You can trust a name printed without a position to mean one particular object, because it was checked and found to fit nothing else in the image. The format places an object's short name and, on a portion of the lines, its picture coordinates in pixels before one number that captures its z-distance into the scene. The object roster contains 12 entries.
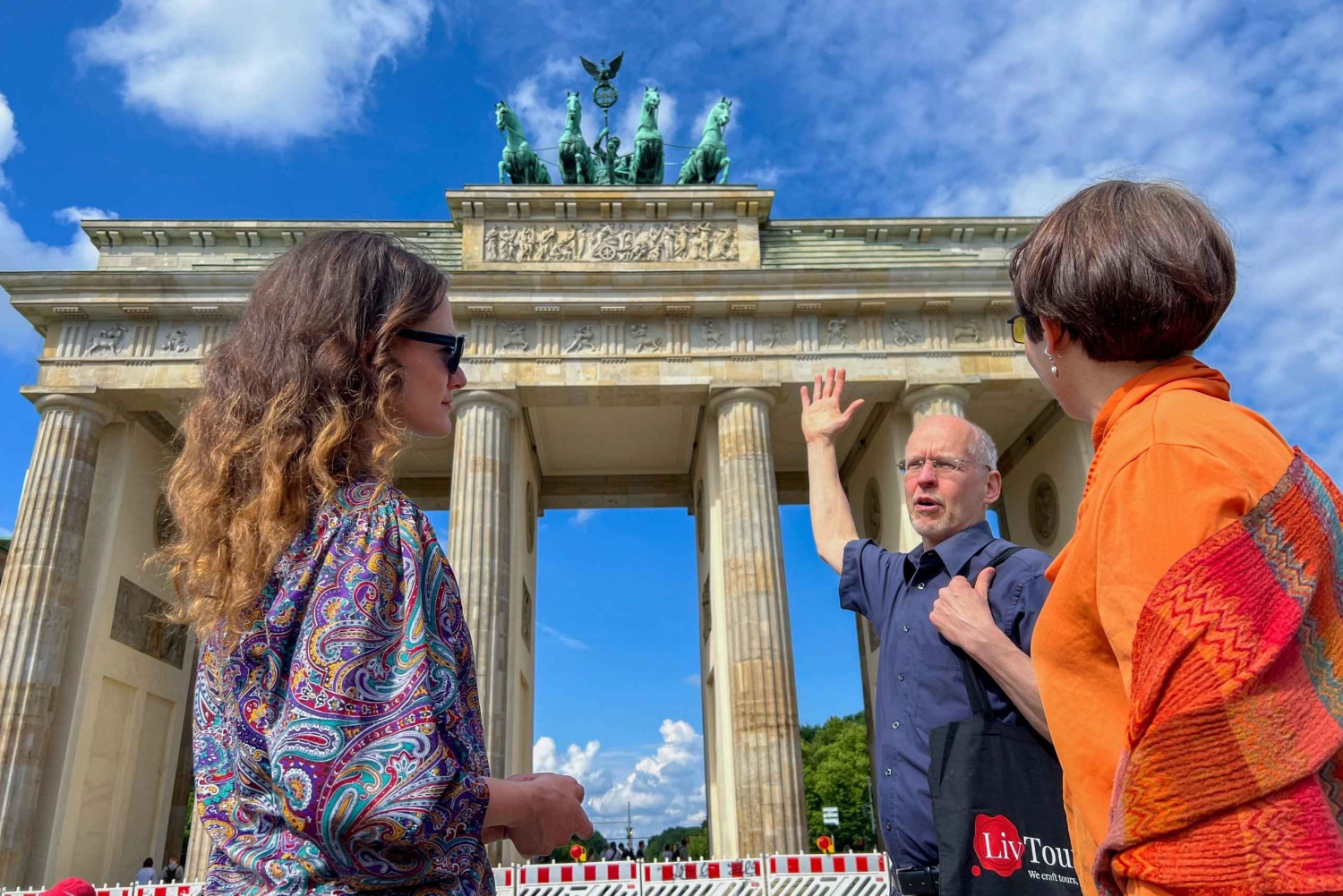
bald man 2.62
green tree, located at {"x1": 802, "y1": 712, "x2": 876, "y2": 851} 55.94
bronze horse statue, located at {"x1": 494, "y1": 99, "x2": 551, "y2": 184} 22.27
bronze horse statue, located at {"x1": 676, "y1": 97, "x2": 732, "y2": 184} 22.39
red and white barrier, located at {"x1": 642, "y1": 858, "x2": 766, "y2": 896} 11.17
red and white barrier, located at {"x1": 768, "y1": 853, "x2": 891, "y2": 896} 11.20
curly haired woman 1.50
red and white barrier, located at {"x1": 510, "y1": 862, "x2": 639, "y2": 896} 11.09
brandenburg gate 16.95
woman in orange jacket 1.21
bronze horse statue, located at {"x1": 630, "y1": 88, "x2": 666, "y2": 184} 22.66
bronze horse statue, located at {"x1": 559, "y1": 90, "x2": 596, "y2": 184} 22.28
